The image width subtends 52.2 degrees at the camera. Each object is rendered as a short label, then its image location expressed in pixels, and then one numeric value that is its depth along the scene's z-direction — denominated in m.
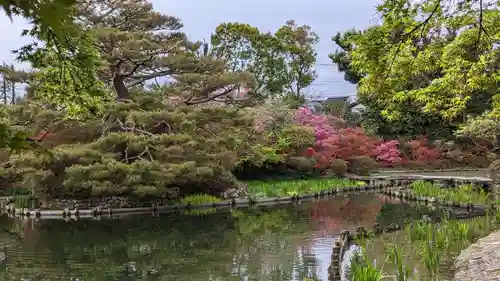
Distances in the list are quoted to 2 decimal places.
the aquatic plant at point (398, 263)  5.12
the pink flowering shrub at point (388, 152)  20.00
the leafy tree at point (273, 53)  23.98
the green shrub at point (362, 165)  19.06
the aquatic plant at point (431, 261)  5.56
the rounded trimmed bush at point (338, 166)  18.61
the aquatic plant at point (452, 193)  11.87
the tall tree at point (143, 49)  12.36
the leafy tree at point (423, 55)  4.15
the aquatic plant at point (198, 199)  13.48
